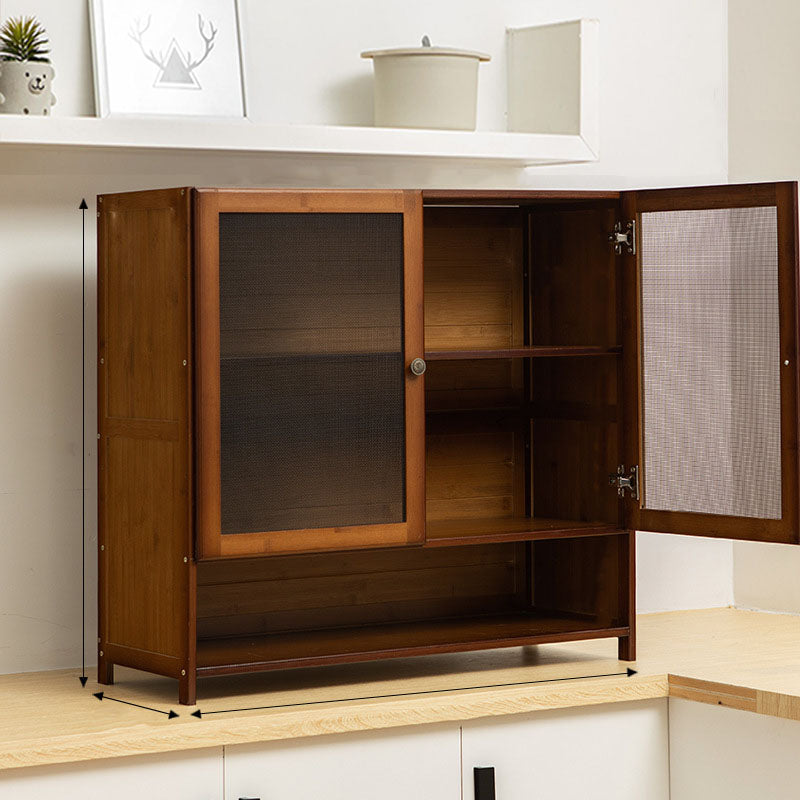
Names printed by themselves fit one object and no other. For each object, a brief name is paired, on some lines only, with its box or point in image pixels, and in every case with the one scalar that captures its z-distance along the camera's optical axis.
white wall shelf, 4.27
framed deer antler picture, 4.69
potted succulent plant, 4.38
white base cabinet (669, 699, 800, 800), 4.26
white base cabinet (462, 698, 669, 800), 4.36
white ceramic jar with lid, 4.83
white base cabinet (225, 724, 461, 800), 4.06
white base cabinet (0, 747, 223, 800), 3.81
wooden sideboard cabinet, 4.18
